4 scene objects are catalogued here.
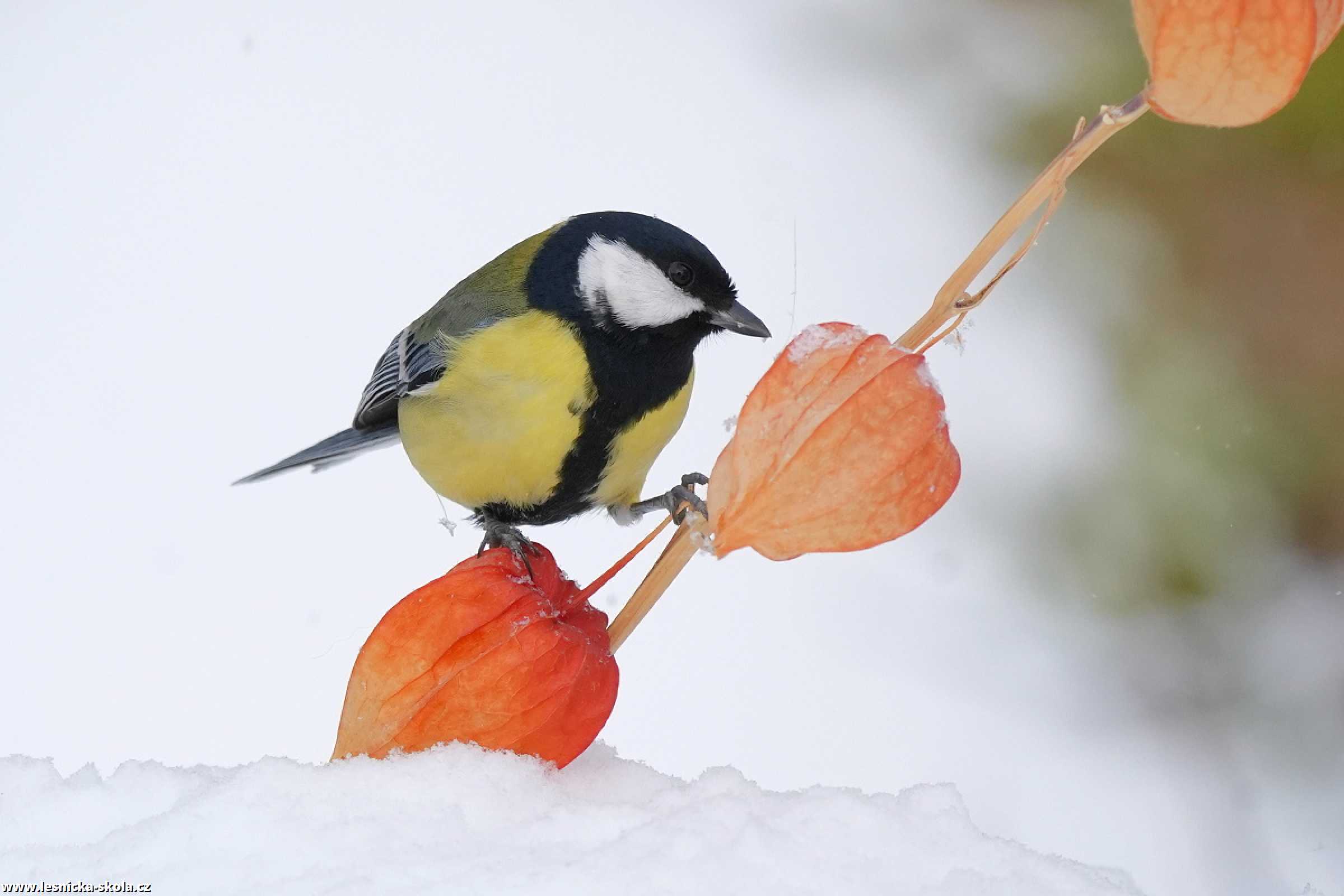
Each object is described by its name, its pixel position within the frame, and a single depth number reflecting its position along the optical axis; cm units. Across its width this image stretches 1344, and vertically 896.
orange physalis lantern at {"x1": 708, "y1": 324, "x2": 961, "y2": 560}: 217
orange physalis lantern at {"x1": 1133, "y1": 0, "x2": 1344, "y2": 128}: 214
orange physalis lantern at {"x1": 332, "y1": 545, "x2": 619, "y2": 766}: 219
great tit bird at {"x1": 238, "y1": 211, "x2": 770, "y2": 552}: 231
